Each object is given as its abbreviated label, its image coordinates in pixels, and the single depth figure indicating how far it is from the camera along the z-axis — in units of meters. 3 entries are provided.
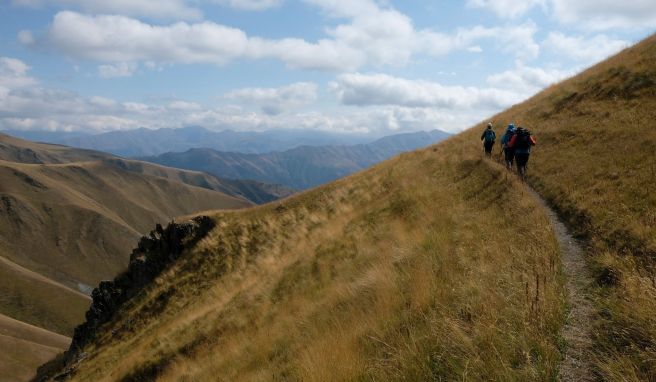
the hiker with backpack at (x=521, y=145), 20.64
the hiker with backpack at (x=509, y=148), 21.65
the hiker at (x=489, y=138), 27.41
